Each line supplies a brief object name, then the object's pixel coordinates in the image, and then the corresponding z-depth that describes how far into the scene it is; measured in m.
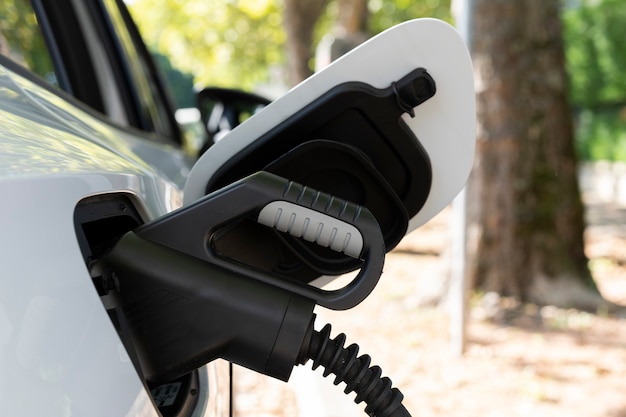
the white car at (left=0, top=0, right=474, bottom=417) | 0.89
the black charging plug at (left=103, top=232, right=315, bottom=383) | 1.12
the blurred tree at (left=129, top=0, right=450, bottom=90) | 21.89
